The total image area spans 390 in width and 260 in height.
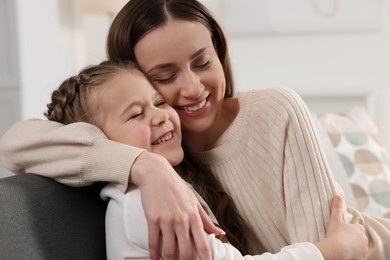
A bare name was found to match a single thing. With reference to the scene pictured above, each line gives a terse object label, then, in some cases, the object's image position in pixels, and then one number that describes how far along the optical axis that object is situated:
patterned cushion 1.92
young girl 1.22
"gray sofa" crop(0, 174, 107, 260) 1.14
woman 1.27
